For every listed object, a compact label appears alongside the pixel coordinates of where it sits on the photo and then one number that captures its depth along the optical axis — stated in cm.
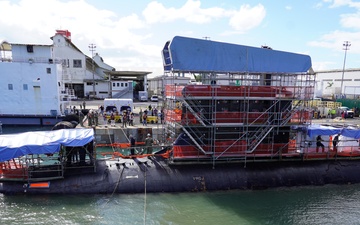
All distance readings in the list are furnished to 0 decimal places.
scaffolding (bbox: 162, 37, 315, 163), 1709
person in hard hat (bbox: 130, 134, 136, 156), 1966
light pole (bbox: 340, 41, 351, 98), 7162
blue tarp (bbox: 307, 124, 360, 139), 1969
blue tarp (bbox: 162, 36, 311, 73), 1684
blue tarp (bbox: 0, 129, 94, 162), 1531
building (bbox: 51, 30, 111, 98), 6712
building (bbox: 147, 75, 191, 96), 7915
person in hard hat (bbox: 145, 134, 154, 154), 1973
